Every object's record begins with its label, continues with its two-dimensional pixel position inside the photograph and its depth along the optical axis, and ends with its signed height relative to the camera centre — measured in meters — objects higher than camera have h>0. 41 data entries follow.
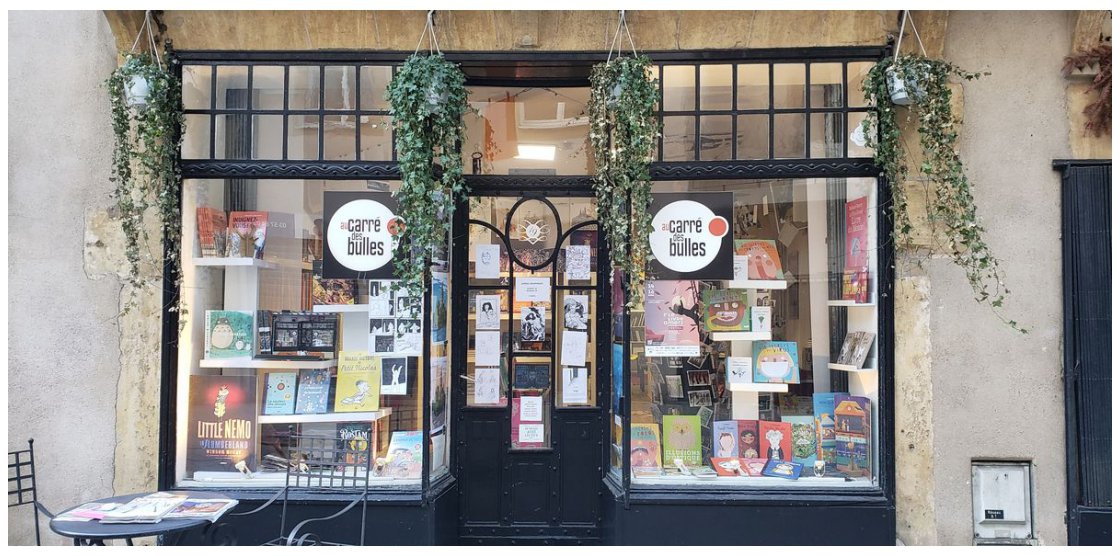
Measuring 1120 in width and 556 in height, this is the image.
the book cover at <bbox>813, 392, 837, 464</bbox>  4.89 -0.90
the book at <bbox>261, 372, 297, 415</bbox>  4.99 -0.68
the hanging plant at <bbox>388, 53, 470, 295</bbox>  4.49 +0.88
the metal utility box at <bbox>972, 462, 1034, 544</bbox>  4.66 -1.34
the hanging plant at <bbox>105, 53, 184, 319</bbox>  4.59 +0.83
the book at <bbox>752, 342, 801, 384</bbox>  4.97 -0.49
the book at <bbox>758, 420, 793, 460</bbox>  4.95 -1.00
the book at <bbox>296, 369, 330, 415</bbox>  5.00 -0.68
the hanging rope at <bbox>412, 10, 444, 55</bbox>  4.75 +1.66
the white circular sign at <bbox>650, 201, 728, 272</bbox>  4.82 +0.36
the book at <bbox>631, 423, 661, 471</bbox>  4.96 -1.04
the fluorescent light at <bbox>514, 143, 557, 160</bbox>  5.24 +0.99
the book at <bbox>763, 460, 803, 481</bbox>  4.86 -1.19
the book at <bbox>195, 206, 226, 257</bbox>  4.94 +0.41
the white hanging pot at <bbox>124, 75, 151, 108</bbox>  4.58 +1.27
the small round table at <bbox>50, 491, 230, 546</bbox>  3.38 -1.11
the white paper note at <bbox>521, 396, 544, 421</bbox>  5.25 -0.81
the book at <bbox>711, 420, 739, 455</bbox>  4.98 -1.00
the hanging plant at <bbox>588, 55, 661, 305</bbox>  4.53 +0.85
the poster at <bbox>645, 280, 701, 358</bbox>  4.94 -0.18
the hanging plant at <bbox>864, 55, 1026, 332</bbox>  4.47 +0.79
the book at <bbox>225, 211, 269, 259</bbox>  4.98 +0.39
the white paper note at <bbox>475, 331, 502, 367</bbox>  5.27 -0.40
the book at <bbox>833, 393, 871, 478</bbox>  4.81 -0.95
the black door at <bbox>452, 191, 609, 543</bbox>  5.21 -0.56
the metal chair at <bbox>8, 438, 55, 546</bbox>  4.55 -1.17
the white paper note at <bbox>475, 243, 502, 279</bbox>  5.27 +0.26
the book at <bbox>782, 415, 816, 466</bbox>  4.91 -0.99
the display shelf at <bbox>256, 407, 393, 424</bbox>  4.99 -0.85
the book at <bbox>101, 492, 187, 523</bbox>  3.55 -1.09
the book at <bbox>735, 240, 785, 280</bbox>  4.91 +0.21
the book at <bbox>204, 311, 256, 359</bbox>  4.94 -0.29
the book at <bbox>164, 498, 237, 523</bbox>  3.61 -1.10
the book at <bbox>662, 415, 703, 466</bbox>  4.99 -1.01
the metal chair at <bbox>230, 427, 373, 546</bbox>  4.68 -1.17
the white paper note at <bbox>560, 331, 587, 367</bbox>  5.23 -0.41
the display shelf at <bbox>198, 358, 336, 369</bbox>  4.94 -0.48
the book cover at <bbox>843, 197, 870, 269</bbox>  4.86 +0.37
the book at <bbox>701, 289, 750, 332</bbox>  4.95 -0.13
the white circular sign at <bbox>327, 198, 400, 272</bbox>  4.83 +0.37
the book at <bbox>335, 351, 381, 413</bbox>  5.02 -0.59
